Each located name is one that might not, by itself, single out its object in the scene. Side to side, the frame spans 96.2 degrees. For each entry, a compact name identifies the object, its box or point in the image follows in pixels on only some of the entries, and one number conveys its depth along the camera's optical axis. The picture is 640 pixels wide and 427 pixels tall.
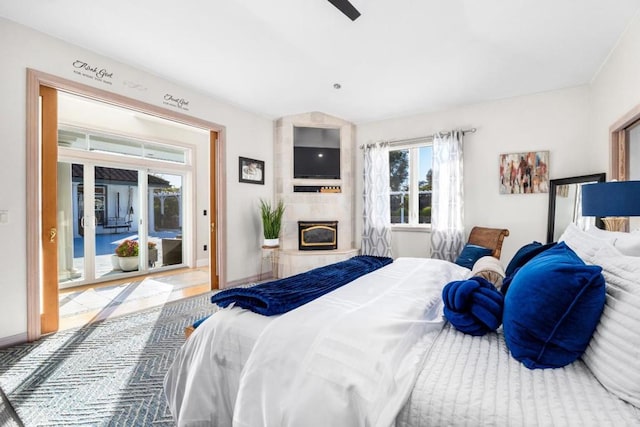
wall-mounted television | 4.69
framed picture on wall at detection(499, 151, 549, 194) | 3.56
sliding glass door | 4.15
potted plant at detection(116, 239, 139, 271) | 4.77
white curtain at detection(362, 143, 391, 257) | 4.52
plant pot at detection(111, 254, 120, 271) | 4.80
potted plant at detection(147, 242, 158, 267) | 5.09
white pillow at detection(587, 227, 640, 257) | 1.17
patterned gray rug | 1.57
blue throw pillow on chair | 3.04
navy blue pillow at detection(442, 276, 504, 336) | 1.15
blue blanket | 1.31
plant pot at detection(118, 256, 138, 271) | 4.77
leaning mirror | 3.17
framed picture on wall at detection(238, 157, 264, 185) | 4.24
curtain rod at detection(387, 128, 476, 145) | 3.95
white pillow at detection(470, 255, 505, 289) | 1.87
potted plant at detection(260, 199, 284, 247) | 4.32
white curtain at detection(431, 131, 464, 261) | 3.91
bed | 0.77
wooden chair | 3.29
